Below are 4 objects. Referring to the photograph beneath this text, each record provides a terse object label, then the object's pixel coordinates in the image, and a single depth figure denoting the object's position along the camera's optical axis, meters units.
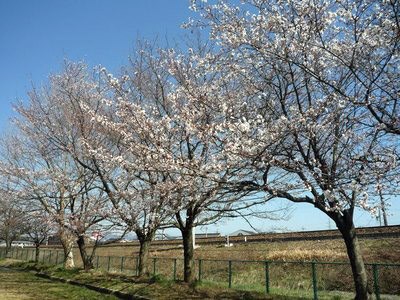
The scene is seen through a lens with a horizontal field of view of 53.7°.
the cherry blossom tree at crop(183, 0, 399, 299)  7.38
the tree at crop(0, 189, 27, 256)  27.03
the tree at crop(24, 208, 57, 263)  21.96
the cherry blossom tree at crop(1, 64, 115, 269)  18.20
